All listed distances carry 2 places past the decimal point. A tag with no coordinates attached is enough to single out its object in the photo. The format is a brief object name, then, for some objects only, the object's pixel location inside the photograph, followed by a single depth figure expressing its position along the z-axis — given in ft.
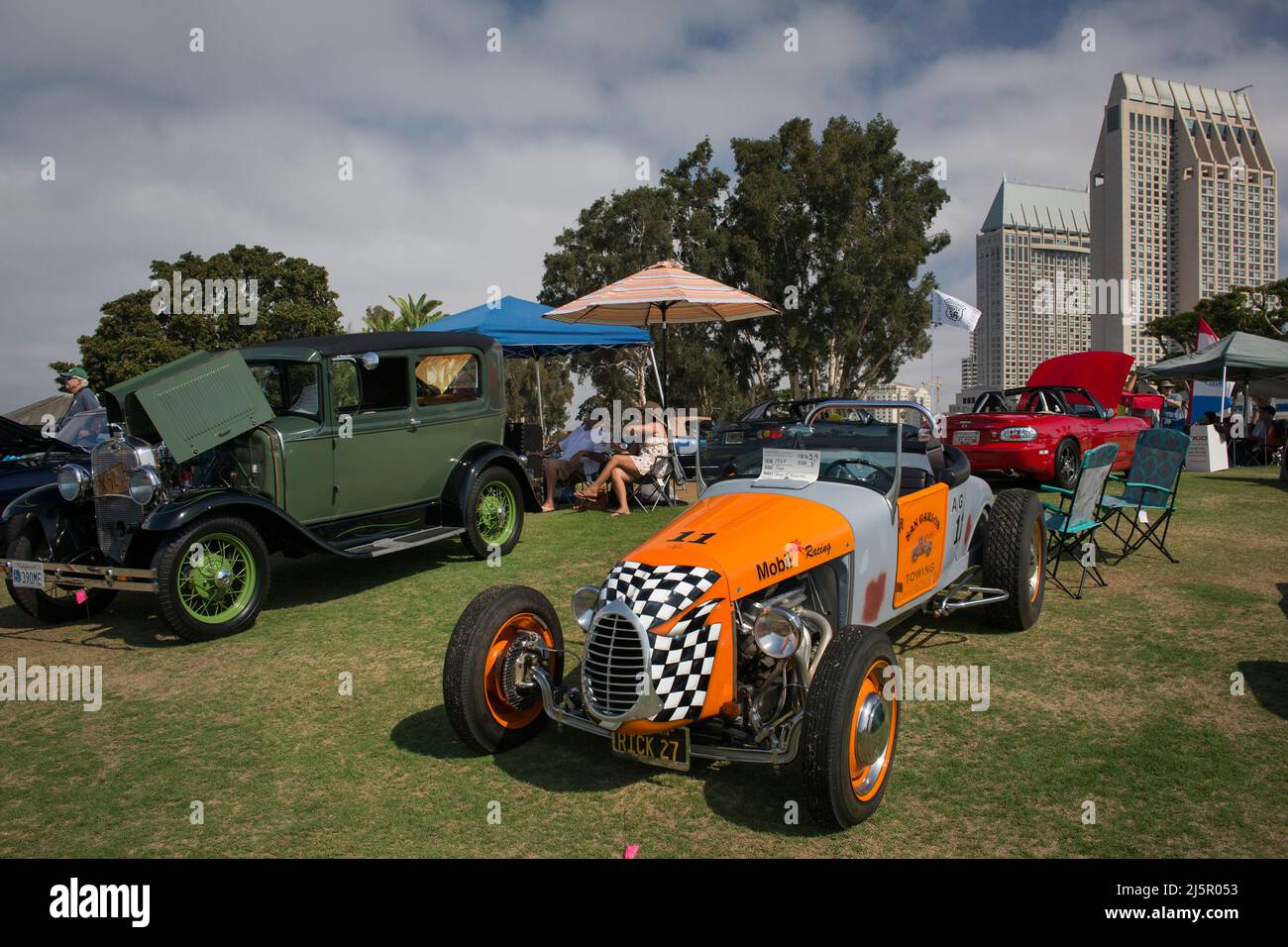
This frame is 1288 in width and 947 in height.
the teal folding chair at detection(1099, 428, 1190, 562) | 24.13
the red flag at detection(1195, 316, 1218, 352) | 73.41
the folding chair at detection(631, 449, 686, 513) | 36.35
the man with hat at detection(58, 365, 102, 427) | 33.06
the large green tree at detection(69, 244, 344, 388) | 114.21
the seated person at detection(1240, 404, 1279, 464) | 54.95
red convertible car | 34.94
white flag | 48.55
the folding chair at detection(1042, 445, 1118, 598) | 21.06
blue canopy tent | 44.29
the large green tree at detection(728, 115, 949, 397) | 109.40
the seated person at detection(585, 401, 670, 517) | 35.37
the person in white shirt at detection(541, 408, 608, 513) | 38.88
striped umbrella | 36.22
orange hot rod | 10.26
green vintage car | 19.13
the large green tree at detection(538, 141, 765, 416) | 111.96
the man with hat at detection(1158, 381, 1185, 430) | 70.79
